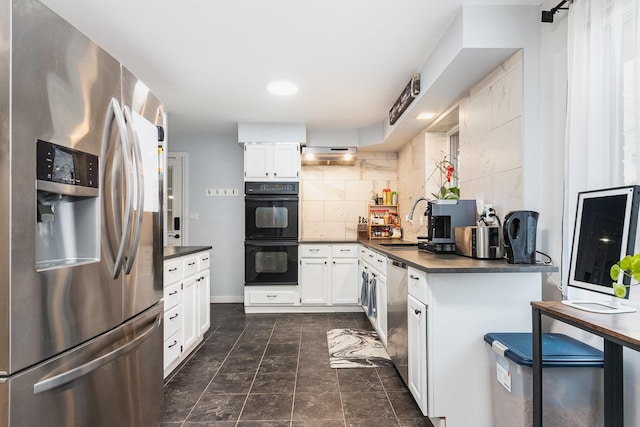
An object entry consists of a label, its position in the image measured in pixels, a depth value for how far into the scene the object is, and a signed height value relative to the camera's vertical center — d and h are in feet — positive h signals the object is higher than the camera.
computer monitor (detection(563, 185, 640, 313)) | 3.97 -0.33
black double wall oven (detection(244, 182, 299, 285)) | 14.35 -0.86
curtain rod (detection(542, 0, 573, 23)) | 6.08 +3.49
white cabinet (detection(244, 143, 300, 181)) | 14.47 +2.06
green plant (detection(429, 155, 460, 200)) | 11.09 +1.26
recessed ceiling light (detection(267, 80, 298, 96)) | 10.27 +3.73
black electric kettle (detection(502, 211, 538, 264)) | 6.30 -0.44
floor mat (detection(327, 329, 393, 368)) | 9.23 -3.98
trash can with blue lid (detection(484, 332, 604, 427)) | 4.63 -2.33
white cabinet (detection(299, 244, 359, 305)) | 14.48 -2.51
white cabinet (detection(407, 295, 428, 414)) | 6.21 -2.55
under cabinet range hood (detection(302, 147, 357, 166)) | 15.25 +2.50
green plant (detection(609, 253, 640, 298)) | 3.35 -0.60
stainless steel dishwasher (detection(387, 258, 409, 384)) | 7.49 -2.38
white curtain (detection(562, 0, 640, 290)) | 4.61 +1.57
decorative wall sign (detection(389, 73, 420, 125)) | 9.38 +3.30
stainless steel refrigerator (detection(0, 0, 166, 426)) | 3.03 -0.18
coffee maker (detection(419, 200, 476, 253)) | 8.47 -0.13
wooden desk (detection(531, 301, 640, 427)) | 4.22 -1.98
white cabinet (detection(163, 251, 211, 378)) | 8.34 -2.49
